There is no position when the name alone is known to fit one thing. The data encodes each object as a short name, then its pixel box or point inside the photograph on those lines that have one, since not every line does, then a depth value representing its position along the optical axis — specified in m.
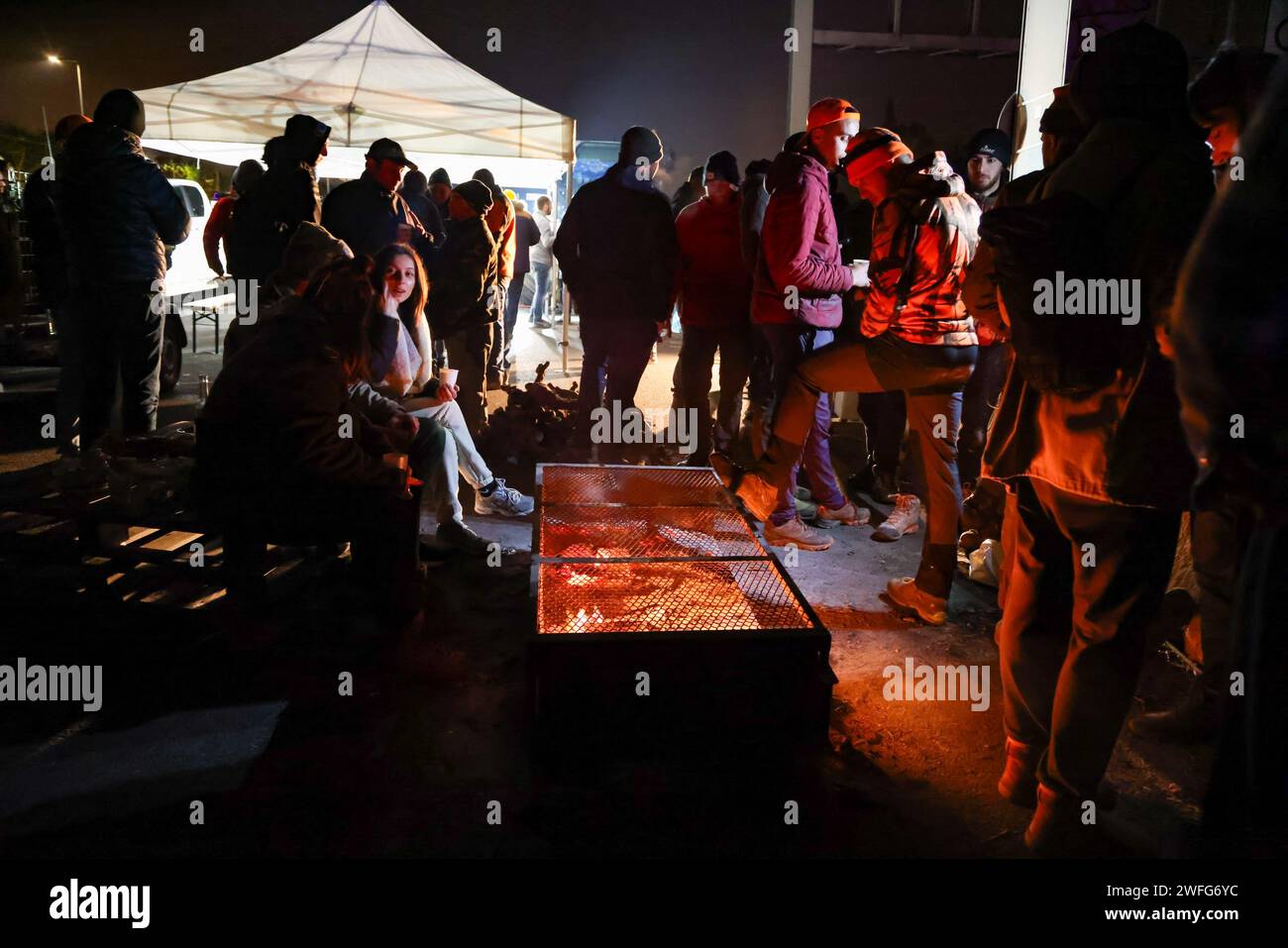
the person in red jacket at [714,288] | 6.30
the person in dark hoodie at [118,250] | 5.81
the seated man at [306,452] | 3.41
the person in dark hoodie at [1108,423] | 2.18
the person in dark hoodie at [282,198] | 6.02
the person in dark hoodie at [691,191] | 8.18
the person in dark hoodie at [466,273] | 7.05
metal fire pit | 2.77
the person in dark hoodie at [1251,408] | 1.63
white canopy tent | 9.41
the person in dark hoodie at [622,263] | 6.09
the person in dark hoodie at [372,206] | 6.28
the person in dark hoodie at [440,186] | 9.16
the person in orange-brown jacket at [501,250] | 8.02
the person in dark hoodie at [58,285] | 6.11
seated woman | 4.73
